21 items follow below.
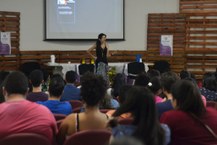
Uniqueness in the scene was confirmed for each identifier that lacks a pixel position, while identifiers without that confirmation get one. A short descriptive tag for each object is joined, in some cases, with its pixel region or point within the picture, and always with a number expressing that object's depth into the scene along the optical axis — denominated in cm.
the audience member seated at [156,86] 482
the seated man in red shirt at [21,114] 288
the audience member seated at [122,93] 369
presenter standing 950
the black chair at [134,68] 1043
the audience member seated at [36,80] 541
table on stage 1046
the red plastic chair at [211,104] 478
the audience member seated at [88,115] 307
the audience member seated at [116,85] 540
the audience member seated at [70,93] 554
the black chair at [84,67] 1012
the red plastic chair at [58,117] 365
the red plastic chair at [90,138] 267
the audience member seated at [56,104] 408
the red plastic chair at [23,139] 259
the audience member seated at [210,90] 551
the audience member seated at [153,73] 650
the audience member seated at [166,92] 369
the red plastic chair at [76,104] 482
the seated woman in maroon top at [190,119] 284
